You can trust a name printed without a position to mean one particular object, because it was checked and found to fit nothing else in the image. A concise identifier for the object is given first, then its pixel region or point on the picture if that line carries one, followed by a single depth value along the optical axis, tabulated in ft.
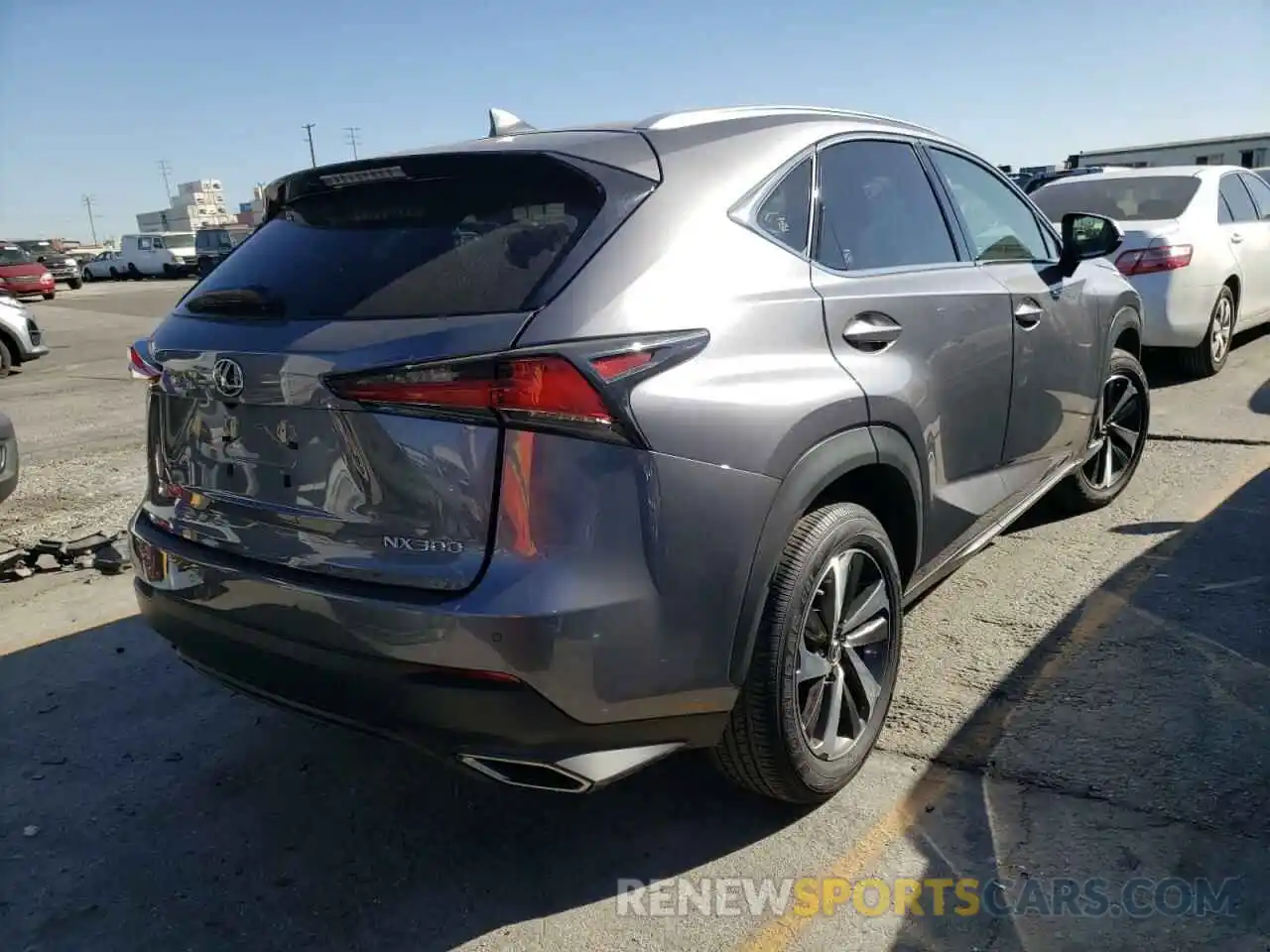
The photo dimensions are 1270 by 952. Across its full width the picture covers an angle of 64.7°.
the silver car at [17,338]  40.19
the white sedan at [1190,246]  23.80
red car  84.89
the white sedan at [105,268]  152.66
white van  146.30
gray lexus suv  6.74
